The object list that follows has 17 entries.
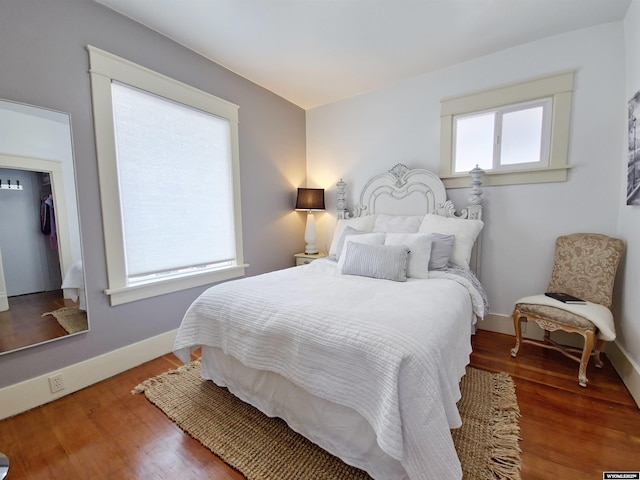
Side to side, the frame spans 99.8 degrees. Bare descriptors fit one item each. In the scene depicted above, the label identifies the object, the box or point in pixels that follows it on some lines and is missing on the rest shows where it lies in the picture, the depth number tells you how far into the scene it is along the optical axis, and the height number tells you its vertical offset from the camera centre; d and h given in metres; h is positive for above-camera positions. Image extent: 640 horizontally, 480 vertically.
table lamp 3.46 +0.18
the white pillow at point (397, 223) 2.65 -0.07
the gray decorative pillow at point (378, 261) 2.02 -0.35
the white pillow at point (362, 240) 2.35 -0.21
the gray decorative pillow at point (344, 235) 2.64 -0.18
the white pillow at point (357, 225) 2.86 -0.10
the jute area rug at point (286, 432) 1.23 -1.15
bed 0.97 -0.59
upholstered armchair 1.78 -0.64
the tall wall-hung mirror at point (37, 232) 1.58 -0.08
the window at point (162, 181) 1.96 +0.32
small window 2.39 +0.73
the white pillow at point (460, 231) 2.32 -0.14
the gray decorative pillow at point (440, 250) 2.23 -0.29
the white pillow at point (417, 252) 2.10 -0.29
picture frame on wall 1.74 +0.39
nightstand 3.43 -0.51
